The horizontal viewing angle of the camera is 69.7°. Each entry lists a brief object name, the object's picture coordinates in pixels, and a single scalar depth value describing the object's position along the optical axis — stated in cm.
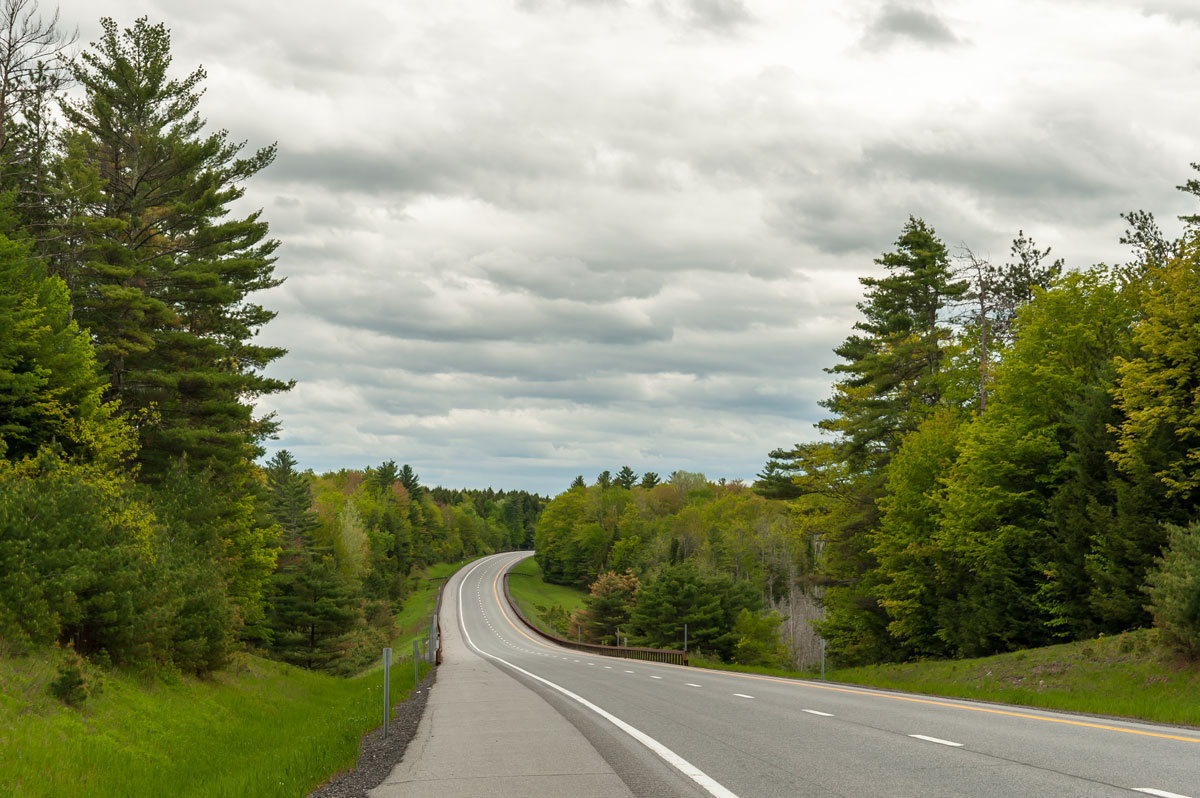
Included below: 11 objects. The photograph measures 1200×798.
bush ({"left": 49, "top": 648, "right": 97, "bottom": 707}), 1619
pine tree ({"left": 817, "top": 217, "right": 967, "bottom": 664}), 4531
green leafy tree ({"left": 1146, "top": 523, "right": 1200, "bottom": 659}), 1819
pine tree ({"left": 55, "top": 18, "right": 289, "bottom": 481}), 2884
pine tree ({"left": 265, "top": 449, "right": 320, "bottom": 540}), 7562
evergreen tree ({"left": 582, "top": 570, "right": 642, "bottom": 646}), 8529
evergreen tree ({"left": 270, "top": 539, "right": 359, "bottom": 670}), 5125
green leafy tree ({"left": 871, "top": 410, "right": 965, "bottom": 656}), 3972
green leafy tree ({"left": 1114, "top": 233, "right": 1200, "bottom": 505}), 2462
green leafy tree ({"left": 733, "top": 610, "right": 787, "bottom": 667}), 6538
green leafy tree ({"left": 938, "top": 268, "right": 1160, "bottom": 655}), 2953
